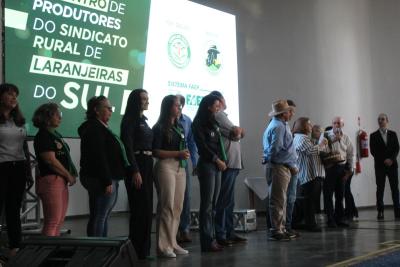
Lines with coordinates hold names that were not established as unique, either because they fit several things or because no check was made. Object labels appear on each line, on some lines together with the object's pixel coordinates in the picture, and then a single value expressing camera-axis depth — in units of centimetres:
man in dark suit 801
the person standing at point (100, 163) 387
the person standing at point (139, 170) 413
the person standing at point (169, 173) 434
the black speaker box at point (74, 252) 221
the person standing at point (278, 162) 537
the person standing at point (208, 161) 463
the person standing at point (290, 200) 571
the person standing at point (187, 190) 540
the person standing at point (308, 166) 628
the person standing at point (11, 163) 396
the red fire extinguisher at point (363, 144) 1000
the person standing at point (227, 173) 494
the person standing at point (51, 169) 380
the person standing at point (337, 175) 665
